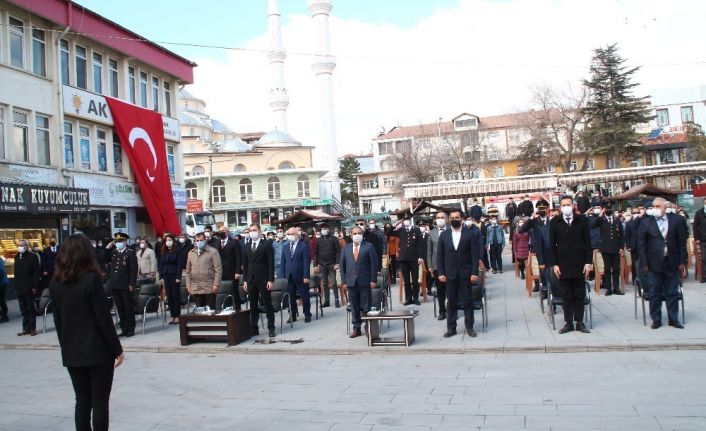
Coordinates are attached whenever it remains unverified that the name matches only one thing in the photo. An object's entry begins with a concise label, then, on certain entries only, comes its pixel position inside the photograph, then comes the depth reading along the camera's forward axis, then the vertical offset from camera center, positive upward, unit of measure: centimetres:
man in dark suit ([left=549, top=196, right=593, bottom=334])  938 -59
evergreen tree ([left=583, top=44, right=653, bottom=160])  4634 +843
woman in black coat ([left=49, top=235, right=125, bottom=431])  469 -63
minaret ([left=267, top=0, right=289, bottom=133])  6856 +2064
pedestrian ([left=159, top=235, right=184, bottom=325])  1324 -67
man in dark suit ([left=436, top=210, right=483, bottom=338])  1001 -72
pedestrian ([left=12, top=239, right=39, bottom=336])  1332 -64
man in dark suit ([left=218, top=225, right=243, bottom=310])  1236 -42
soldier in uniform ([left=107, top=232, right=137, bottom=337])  1194 -69
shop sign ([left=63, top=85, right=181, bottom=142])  2392 +589
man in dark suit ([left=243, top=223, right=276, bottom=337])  1104 -65
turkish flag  2731 +418
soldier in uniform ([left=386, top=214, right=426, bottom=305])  1375 -61
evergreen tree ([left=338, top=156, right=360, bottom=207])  8419 +774
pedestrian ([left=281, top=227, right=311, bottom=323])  1248 -64
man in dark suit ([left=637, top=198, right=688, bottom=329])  948 -75
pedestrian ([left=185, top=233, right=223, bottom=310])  1186 -56
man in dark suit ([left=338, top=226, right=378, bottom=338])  1055 -74
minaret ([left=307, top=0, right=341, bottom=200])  6594 +1580
